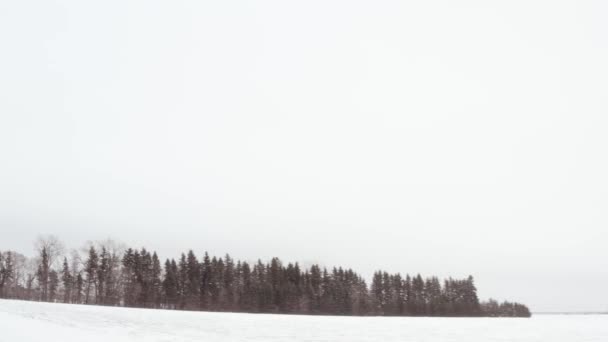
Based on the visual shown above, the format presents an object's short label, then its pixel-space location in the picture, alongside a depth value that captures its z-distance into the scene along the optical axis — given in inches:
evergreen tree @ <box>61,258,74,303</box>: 3728.8
